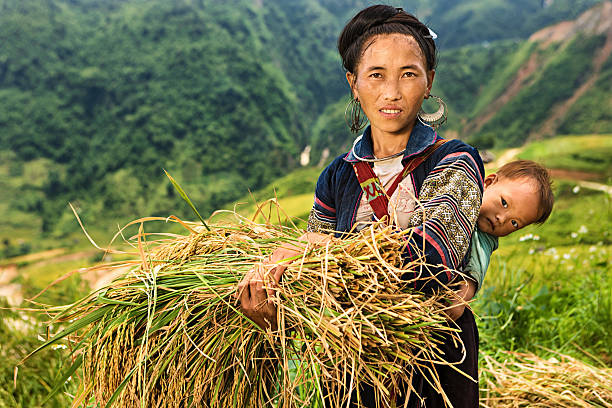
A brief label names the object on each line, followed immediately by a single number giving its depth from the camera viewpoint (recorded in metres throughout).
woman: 1.16
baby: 1.41
